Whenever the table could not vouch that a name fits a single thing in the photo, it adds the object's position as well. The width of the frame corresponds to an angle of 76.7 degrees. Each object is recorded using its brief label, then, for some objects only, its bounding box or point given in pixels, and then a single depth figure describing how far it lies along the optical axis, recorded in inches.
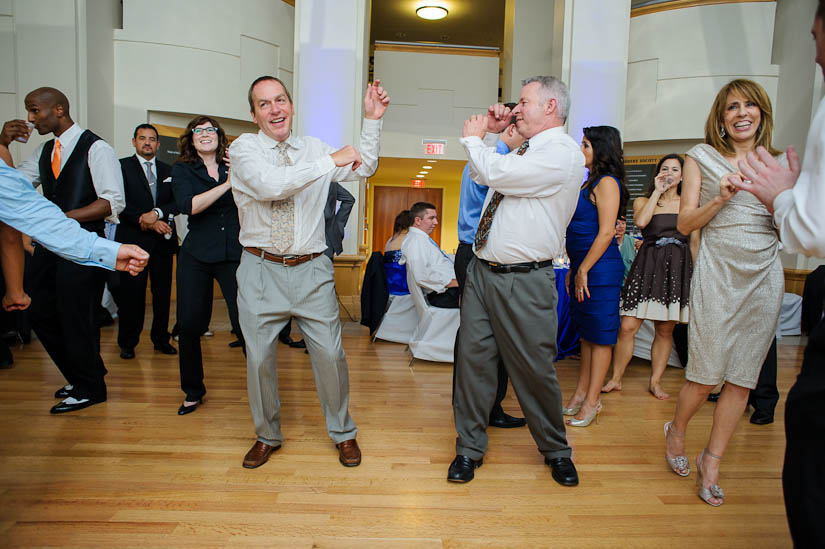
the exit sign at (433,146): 344.8
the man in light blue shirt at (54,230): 54.7
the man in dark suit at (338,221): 145.7
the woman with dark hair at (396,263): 178.2
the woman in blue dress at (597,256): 100.1
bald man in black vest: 106.8
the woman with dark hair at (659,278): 133.1
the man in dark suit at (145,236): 151.3
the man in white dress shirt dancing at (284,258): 82.7
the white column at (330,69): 212.5
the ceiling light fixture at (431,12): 363.6
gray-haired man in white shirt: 76.2
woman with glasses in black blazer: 106.3
